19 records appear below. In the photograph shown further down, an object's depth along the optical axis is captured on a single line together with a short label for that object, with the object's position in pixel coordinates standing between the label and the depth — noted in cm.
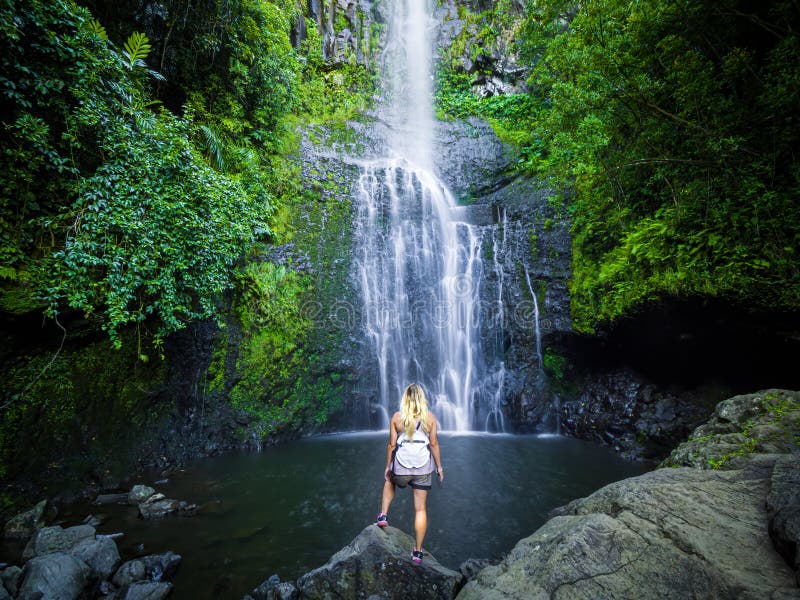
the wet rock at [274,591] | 327
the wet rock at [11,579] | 330
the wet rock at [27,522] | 446
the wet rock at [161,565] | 377
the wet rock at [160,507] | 514
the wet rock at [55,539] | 396
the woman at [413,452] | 360
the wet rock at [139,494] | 554
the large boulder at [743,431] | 346
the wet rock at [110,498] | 551
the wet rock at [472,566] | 347
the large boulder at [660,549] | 189
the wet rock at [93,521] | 480
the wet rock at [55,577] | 320
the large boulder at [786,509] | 182
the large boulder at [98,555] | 368
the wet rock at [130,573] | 361
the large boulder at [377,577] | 305
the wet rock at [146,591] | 340
